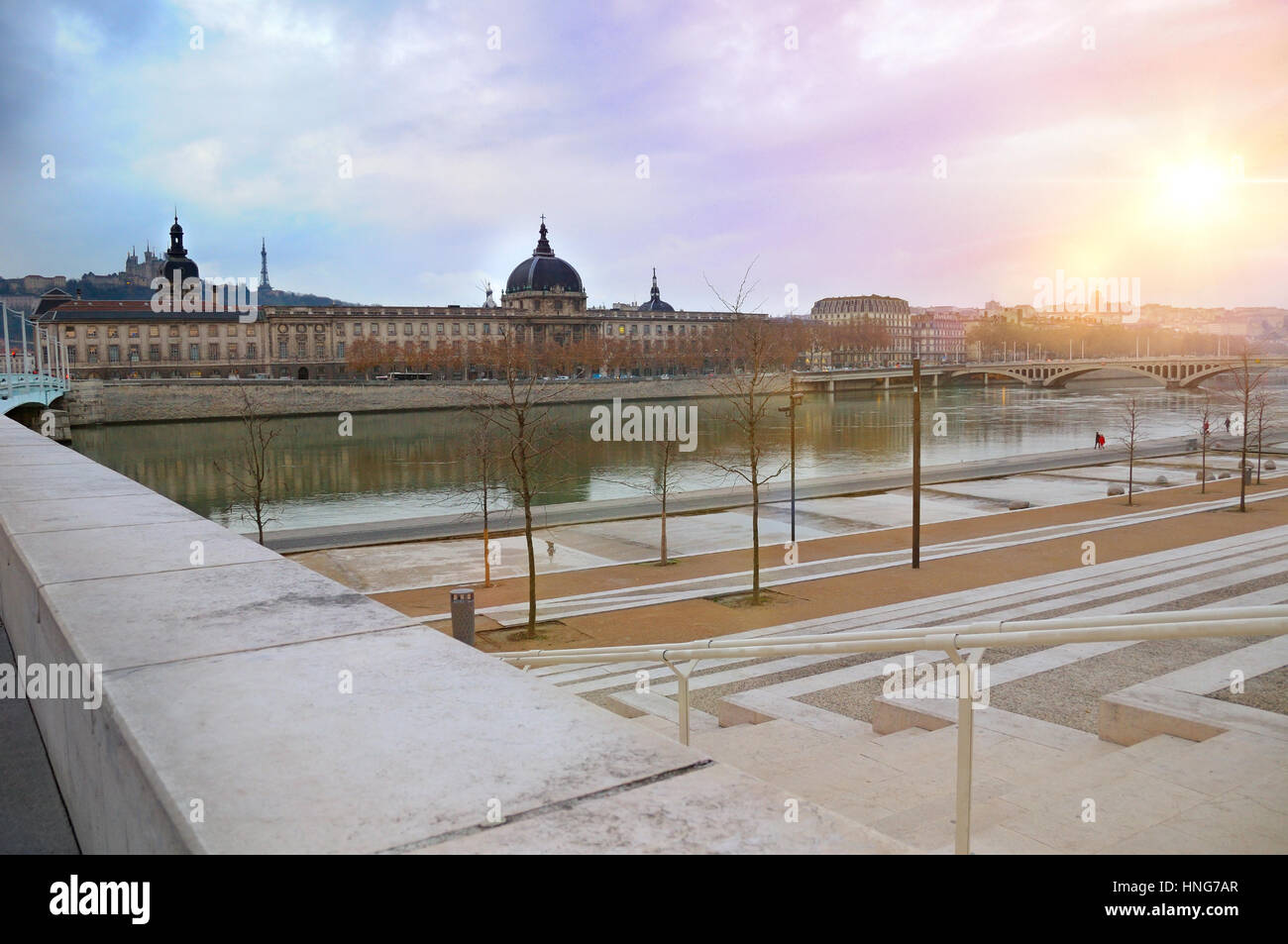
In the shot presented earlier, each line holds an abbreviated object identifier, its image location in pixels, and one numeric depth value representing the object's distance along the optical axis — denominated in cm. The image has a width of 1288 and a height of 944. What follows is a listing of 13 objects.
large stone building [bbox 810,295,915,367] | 17891
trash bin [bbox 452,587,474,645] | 1216
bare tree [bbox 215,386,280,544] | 2799
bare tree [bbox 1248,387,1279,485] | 3722
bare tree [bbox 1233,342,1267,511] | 2461
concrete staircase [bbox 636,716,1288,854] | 381
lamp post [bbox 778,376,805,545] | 2439
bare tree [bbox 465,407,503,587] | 2172
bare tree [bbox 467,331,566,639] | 1611
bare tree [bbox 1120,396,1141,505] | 4988
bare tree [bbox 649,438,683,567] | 2150
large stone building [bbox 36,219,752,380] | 10169
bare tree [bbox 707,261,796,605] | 1900
